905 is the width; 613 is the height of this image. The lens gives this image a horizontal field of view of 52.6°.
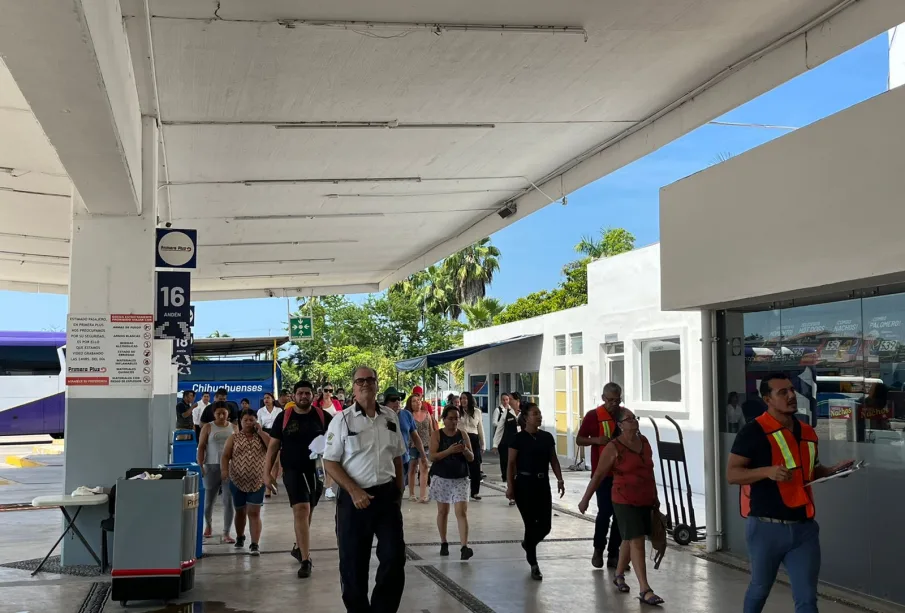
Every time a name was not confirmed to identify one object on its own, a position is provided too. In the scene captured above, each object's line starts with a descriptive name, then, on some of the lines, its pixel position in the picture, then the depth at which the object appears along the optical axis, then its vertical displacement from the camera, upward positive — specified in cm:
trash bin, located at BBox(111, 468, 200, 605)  755 -129
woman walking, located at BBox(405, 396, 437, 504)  1440 -80
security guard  600 -73
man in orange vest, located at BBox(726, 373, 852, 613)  534 -66
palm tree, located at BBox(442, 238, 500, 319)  5597 +683
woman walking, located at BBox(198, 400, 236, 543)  1048 -85
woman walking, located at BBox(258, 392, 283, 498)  1605 -51
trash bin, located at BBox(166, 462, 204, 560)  916 -137
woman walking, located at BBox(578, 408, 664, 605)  740 -87
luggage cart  980 -152
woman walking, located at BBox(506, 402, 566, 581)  852 -88
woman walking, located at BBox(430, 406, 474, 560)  946 -98
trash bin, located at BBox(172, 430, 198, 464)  1167 -79
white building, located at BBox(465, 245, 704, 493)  1462 +53
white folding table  834 -107
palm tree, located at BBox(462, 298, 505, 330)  4509 +353
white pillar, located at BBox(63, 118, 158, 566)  887 -9
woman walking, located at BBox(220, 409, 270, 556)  966 -86
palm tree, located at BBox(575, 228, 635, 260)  4541 +698
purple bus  2867 +8
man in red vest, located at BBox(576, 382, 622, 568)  866 -56
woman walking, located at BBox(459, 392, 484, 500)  1473 -72
